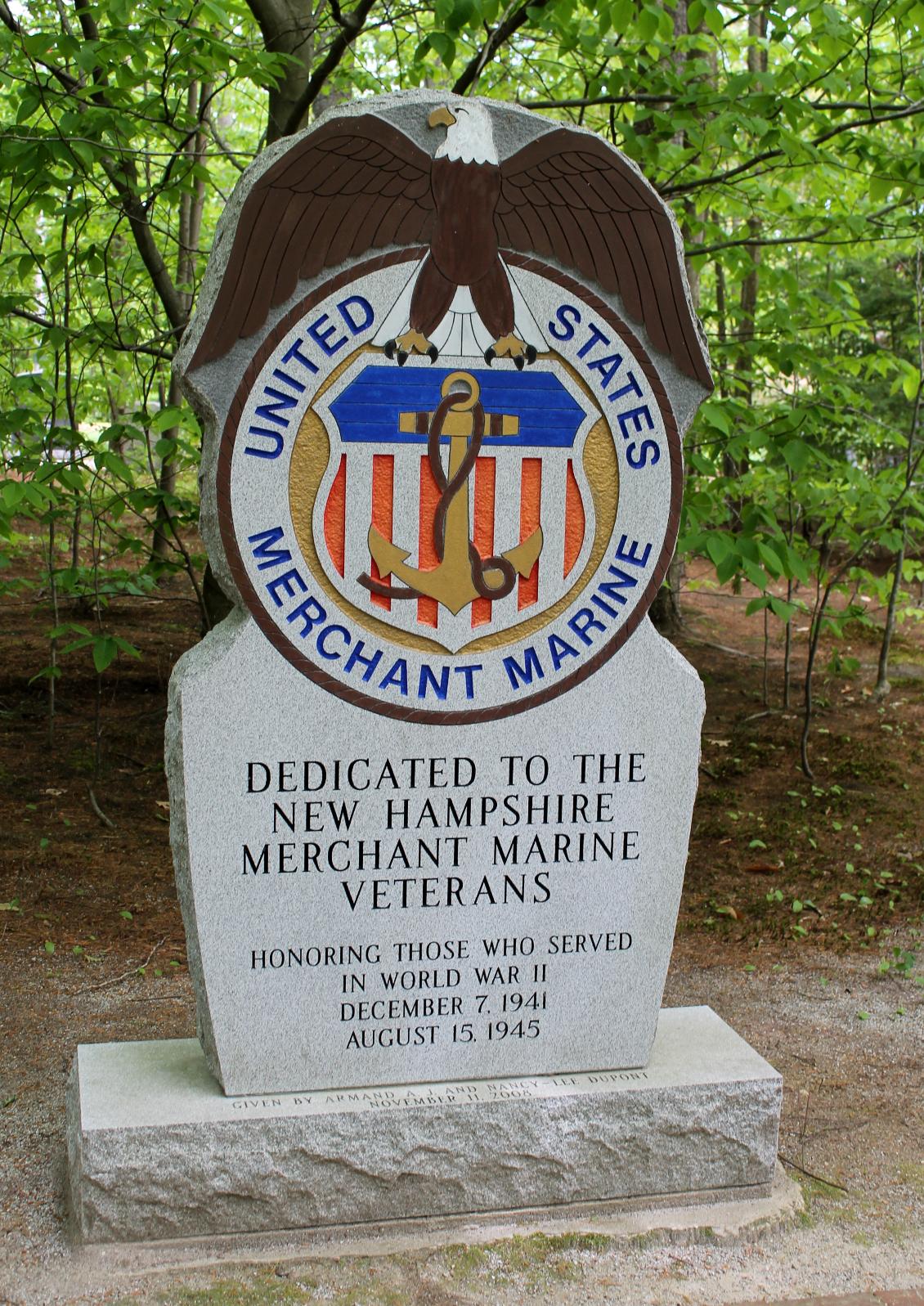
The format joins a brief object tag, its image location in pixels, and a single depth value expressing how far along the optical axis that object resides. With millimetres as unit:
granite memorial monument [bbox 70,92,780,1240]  3250
